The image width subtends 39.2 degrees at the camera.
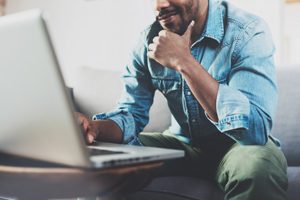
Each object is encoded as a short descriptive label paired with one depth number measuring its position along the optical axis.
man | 0.93
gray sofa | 1.09
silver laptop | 0.56
